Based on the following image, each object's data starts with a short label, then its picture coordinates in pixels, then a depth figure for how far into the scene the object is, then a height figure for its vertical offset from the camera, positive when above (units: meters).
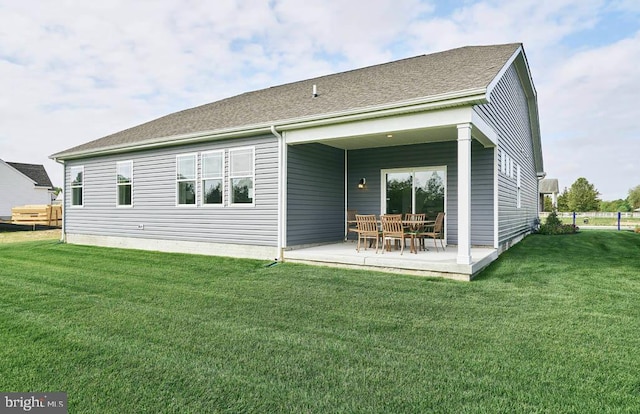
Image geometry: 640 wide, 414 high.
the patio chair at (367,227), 8.04 -0.39
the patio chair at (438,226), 7.91 -0.37
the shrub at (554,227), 14.80 -0.75
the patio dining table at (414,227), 7.68 -0.40
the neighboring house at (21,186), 28.64 +1.92
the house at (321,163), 6.96 +1.20
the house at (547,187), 40.19 +2.60
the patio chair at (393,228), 7.48 -0.38
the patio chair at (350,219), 10.22 -0.27
